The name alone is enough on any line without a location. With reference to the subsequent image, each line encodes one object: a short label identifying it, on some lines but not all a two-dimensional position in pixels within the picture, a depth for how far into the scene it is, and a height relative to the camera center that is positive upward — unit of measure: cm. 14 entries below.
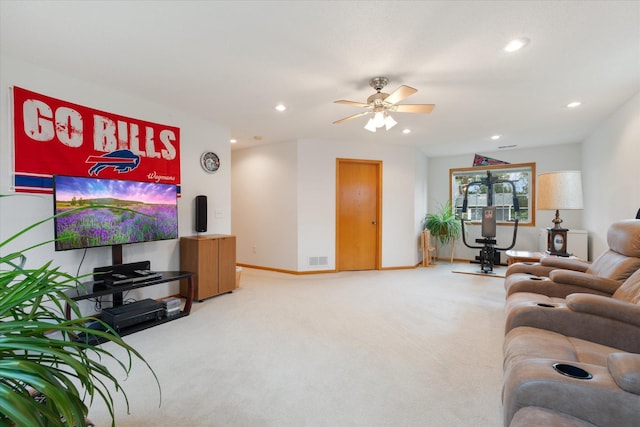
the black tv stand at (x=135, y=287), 255 -68
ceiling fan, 279 +103
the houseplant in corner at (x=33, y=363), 52 -28
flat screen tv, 258 +1
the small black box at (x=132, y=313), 269 -95
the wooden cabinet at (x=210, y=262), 365 -63
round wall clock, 414 +72
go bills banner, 257 +69
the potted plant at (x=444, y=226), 629 -33
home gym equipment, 552 -45
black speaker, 393 -2
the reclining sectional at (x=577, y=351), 104 -66
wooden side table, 387 -61
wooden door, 551 -6
